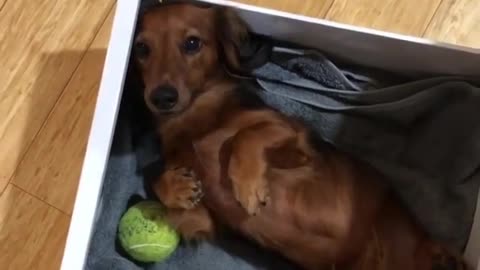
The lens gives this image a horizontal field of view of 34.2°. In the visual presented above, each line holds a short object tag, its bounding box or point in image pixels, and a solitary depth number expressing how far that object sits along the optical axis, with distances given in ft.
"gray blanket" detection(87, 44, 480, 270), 3.25
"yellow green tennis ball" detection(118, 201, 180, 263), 3.24
